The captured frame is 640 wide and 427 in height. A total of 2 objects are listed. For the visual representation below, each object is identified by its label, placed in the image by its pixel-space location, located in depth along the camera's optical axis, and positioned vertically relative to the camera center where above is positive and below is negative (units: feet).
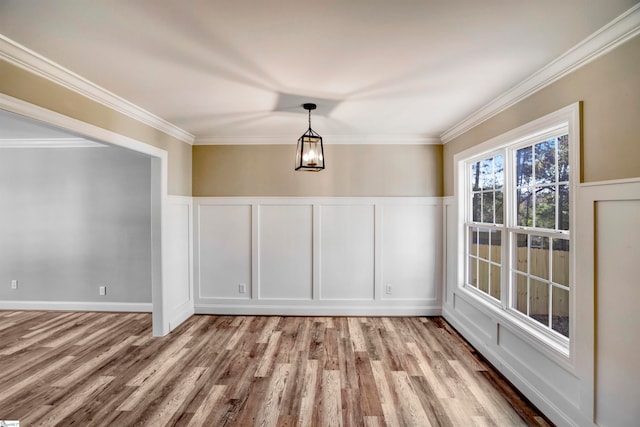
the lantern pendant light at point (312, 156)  9.91 +1.81
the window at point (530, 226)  7.32 -0.43
